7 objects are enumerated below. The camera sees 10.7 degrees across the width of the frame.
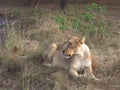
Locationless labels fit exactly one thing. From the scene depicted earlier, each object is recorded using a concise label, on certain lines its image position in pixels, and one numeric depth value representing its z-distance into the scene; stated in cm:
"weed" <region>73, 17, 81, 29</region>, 1487
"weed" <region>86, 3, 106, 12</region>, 1395
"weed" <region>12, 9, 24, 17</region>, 1790
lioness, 966
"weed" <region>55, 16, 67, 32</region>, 1428
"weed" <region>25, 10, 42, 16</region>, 1776
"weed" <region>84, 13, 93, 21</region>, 1515
